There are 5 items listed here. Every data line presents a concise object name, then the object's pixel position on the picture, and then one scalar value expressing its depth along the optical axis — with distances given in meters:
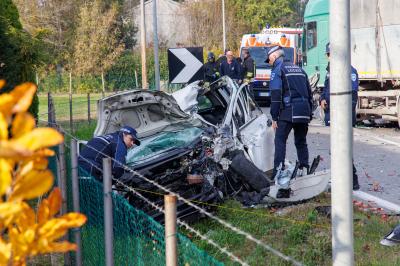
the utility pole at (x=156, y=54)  15.10
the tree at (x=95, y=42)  41.97
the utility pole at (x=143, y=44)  20.84
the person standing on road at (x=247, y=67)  17.64
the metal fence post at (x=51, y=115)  11.64
